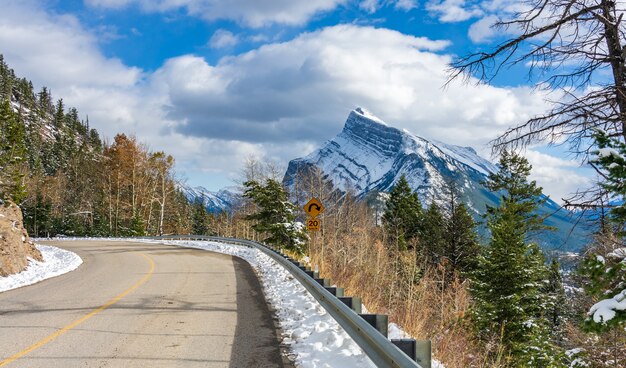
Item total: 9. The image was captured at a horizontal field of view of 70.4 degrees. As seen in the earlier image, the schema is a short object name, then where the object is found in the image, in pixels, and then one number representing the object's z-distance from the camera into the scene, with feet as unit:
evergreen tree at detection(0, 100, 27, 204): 86.89
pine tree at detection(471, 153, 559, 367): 61.82
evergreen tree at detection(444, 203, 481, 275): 130.21
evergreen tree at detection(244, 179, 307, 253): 98.17
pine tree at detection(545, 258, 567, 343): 130.41
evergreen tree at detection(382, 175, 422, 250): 155.74
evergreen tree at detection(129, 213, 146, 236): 147.64
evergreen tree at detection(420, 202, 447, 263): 141.35
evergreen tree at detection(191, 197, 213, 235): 224.33
